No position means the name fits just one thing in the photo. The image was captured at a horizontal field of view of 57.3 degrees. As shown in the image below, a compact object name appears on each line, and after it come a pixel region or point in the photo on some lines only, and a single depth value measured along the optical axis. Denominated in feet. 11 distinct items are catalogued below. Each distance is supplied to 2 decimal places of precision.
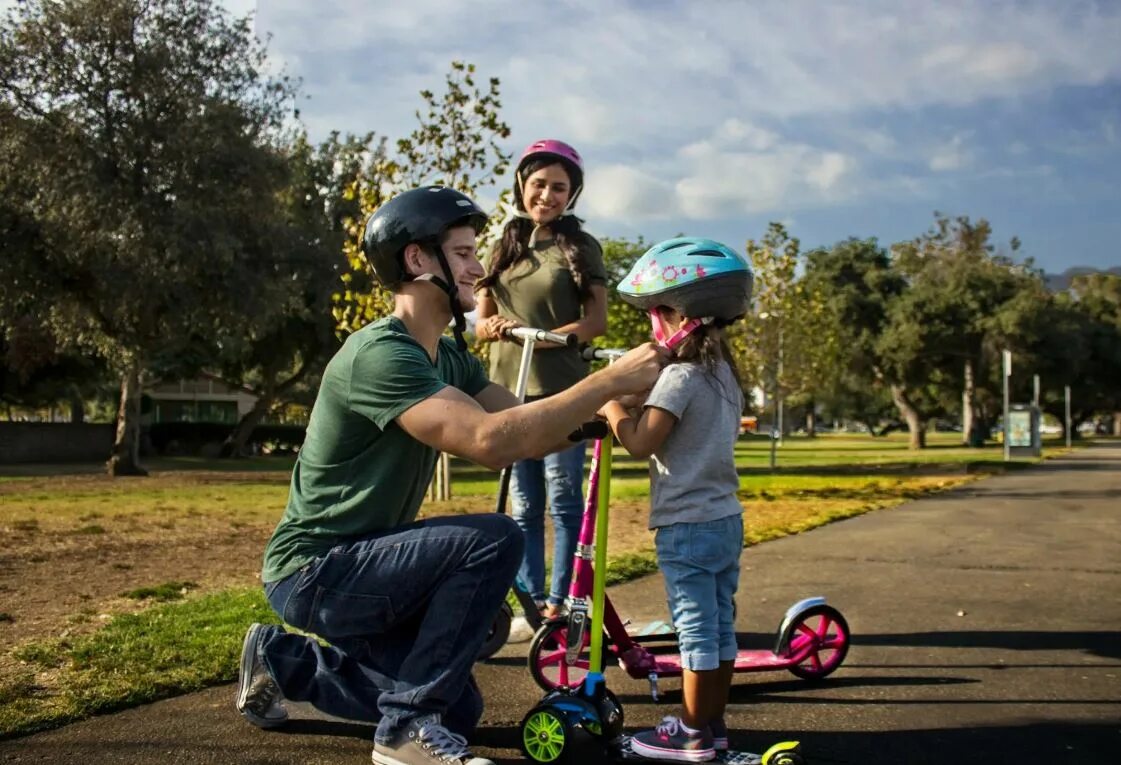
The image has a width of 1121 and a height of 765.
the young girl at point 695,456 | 10.71
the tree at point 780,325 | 83.41
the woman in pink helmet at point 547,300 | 15.97
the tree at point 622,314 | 112.06
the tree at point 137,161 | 68.95
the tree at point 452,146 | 42.98
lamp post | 84.28
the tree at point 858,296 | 157.17
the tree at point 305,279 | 91.40
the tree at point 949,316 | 152.97
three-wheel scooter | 10.37
